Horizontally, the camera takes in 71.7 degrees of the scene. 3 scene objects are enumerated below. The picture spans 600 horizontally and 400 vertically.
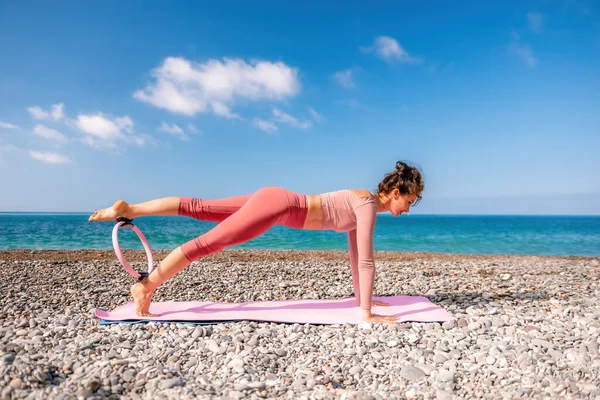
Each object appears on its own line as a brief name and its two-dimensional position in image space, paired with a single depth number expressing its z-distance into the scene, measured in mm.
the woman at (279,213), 4094
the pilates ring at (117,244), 4097
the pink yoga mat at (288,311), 4281
